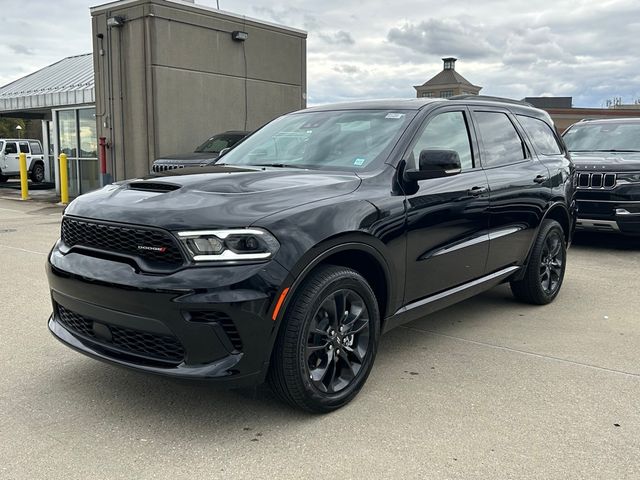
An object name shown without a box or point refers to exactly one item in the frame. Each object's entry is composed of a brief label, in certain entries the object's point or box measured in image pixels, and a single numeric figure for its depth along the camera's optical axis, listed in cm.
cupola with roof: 7731
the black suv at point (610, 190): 834
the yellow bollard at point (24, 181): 1776
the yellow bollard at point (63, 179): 1617
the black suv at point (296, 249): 298
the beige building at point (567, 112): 4511
